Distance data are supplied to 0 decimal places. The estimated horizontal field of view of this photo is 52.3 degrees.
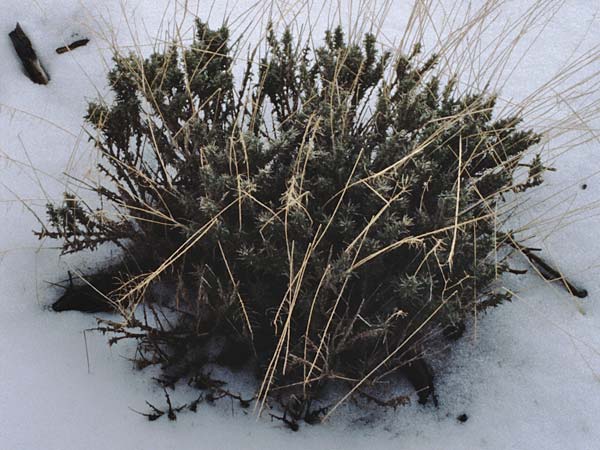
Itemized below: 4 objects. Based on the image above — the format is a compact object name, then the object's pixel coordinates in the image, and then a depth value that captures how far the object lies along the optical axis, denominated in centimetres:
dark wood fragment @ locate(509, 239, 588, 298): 226
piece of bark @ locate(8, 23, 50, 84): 273
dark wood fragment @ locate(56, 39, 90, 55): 287
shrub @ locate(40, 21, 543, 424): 183
